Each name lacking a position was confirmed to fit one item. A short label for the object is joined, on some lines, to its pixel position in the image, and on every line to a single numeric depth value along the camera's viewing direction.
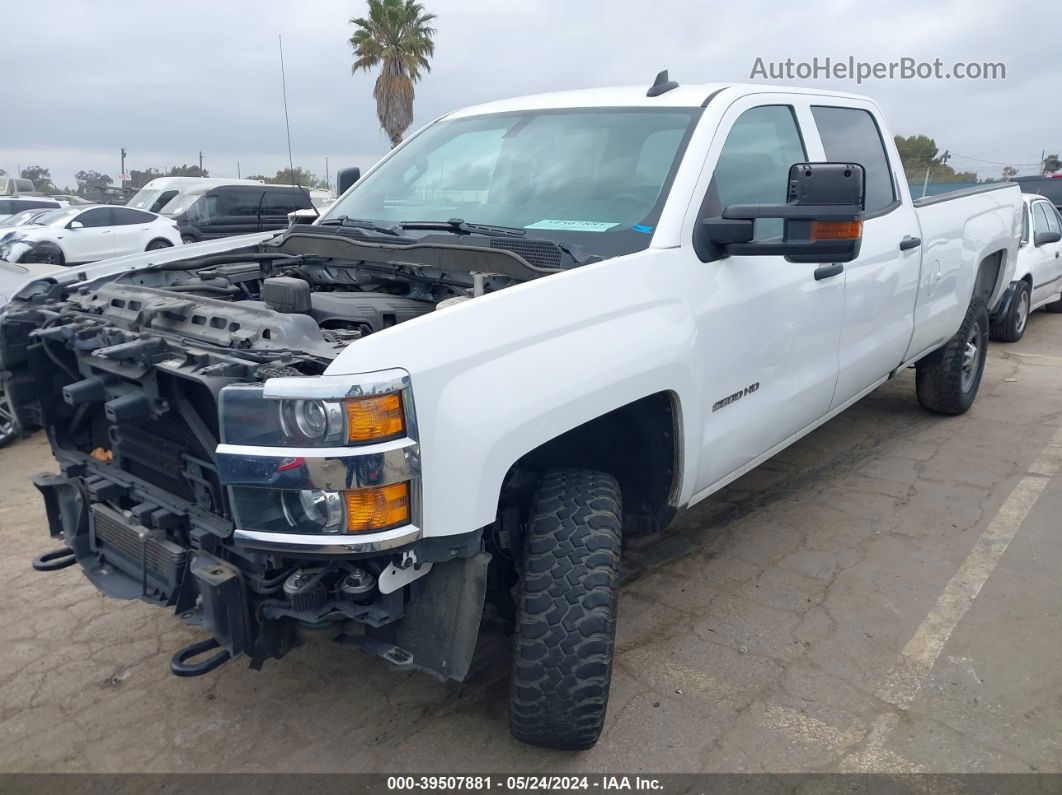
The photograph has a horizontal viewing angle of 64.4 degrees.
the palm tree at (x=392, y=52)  24.45
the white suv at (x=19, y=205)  21.23
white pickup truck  2.04
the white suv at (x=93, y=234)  14.98
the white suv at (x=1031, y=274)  8.84
